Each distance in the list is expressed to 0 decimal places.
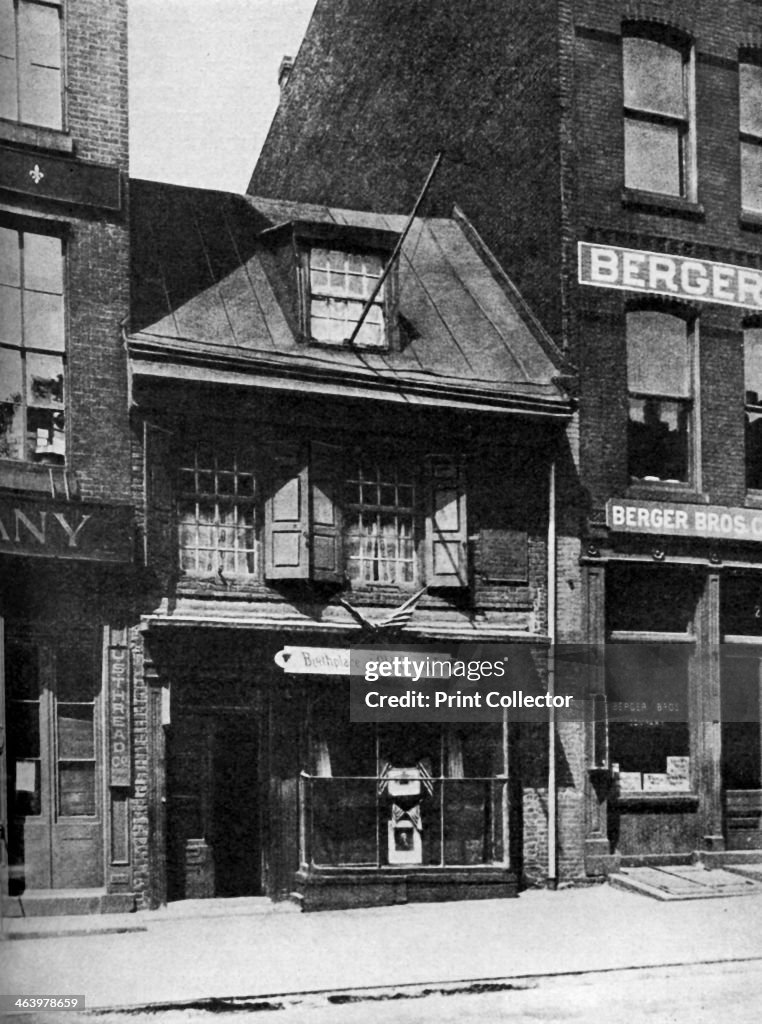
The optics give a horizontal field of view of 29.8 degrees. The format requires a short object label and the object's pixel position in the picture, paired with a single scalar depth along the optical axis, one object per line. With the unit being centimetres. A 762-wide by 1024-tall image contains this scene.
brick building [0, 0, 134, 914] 1243
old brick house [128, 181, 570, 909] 1345
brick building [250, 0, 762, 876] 1537
